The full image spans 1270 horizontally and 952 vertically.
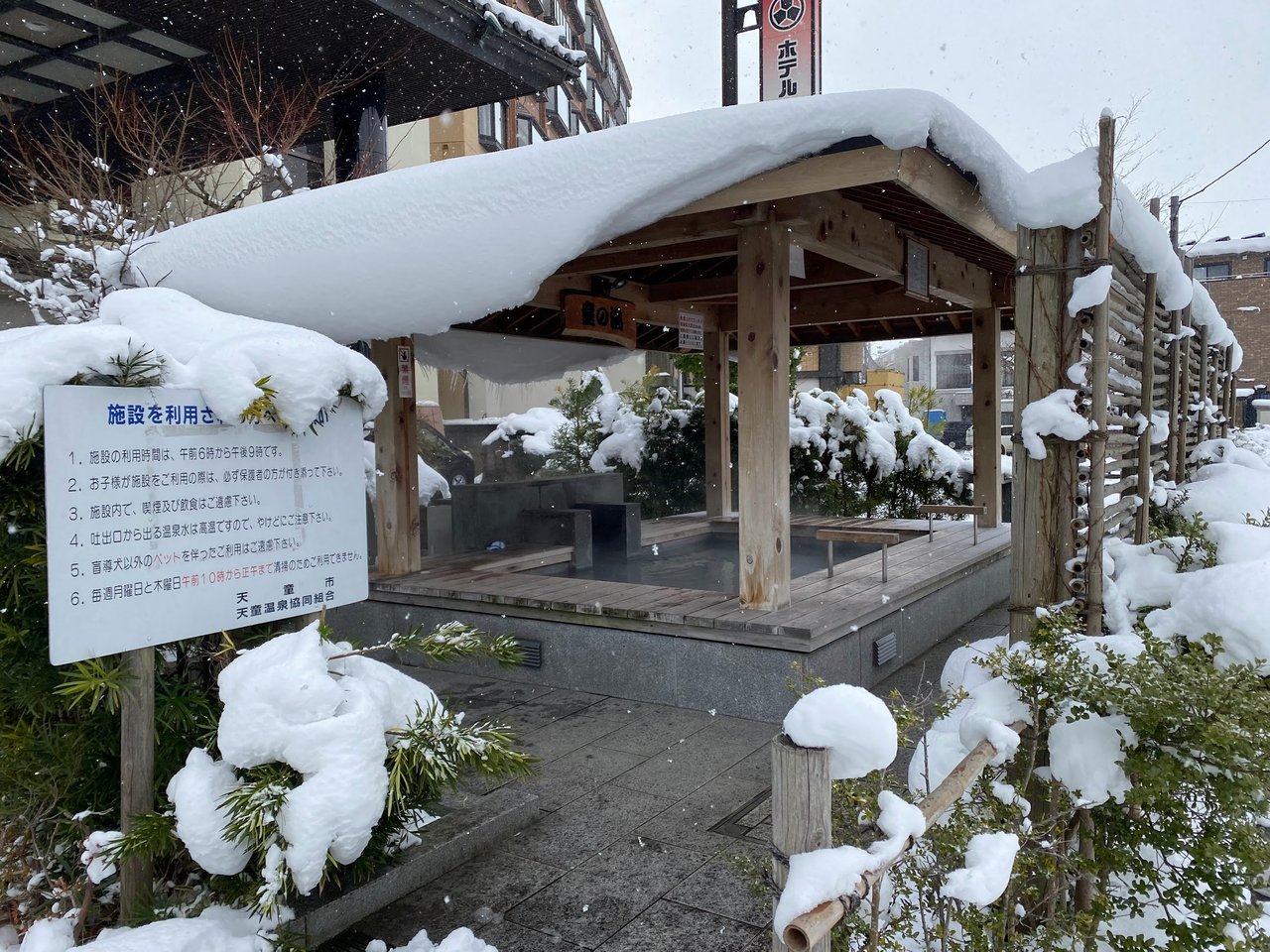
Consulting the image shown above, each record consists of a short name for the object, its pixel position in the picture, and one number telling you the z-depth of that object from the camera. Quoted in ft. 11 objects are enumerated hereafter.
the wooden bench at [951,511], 25.71
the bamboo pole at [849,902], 4.96
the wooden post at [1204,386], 22.90
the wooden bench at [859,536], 19.20
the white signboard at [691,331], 27.02
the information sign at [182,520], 7.04
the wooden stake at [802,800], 5.48
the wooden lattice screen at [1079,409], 10.30
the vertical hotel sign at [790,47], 28.17
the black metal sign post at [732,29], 29.04
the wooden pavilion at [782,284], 14.46
